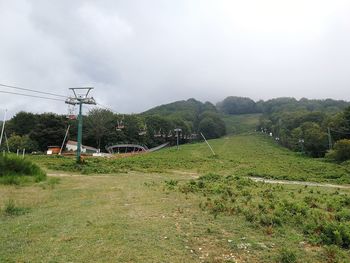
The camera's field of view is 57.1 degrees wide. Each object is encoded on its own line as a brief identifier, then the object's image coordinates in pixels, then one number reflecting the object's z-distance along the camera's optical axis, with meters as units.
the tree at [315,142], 65.88
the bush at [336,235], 7.90
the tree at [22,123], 88.56
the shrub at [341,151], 48.50
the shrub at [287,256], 6.82
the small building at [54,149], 68.56
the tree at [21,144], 68.74
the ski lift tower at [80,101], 38.20
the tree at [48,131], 76.06
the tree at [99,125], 87.06
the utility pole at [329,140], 61.36
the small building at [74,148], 79.96
